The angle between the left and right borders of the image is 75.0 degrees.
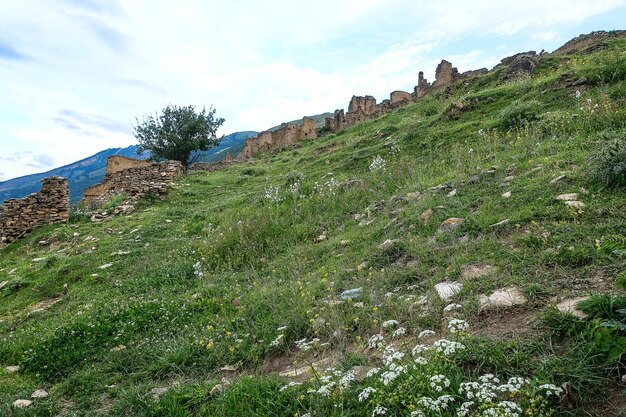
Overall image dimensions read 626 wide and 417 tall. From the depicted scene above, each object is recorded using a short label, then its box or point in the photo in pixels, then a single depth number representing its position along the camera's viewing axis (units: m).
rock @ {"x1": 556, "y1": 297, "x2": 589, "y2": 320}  2.63
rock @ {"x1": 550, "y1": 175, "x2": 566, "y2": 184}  5.15
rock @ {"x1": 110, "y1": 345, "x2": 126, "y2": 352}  4.64
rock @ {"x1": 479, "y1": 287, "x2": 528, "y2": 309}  3.13
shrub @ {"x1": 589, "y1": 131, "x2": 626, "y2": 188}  4.45
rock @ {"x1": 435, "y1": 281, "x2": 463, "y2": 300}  3.60
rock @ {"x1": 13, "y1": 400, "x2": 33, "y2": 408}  3.74
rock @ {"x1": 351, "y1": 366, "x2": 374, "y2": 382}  2.84
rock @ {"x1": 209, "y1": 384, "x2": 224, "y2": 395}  3.28
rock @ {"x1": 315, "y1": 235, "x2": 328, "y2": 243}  6.97
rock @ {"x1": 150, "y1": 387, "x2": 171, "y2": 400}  3.48
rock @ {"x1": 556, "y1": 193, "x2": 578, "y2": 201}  4.55
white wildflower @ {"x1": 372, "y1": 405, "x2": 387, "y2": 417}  2.31
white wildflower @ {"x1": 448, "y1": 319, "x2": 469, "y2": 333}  2.68
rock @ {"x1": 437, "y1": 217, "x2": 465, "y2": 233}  4.95
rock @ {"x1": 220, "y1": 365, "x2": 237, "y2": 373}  3.78
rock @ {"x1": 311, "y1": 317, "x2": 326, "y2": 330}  3.94
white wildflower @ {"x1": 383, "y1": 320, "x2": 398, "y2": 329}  3.22
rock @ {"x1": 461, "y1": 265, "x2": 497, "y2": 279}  3.73
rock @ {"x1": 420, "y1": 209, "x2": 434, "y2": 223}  5.54
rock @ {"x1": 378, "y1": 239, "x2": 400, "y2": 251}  5.14
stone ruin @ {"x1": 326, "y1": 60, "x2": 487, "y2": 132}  28.55
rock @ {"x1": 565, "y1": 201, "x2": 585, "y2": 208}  4.26
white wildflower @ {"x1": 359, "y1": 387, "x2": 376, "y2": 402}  2.37
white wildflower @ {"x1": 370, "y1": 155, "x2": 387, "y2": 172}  9.31
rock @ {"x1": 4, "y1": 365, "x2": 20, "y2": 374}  4.62
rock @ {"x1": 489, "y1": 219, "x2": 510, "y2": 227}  4.55
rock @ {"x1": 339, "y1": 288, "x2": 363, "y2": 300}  4.27
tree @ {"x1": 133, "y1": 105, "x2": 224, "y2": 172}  32.12
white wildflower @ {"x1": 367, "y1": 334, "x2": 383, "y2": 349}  3.02
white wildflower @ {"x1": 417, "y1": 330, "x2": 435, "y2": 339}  2.93
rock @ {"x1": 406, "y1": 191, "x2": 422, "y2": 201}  6.52
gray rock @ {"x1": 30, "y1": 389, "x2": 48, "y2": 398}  3.96
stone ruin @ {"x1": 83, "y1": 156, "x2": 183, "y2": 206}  15.66
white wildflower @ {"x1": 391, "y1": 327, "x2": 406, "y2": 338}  3.05
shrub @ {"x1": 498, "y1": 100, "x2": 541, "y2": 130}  9.16
